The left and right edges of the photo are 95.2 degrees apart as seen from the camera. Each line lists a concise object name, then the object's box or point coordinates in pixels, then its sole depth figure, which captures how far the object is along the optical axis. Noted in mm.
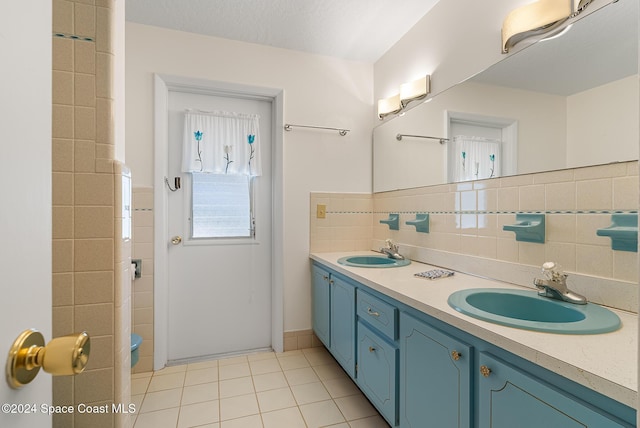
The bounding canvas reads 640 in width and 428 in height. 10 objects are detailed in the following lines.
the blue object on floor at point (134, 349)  1714
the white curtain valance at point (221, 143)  2277
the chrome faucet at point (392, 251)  2123
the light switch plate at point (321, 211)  2484
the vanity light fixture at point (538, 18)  1181
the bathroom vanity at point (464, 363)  641
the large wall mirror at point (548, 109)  1053
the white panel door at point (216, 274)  2291
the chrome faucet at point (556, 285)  1072
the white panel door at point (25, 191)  342
